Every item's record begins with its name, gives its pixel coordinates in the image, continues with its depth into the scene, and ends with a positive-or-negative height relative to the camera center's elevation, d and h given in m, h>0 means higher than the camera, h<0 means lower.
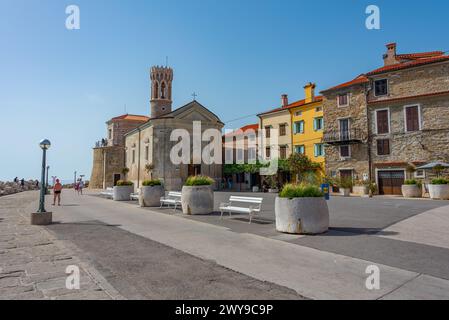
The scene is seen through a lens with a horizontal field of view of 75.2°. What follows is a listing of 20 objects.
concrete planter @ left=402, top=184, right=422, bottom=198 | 22.02 -1.24
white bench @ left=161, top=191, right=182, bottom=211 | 14.52 -1.25
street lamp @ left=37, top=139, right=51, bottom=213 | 10.99 +0.65
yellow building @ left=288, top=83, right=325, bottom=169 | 32.28 +5.70
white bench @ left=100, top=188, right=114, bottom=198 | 23.30 -1.30
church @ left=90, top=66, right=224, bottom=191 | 35.97 +4.33
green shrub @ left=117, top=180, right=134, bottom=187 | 21.80 -0.56
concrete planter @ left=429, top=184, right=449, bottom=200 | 19.31 -1.11
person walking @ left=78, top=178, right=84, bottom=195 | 31.42 -1.00
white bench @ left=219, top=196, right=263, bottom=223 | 10.17 -1.18
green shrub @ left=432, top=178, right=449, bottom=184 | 19.67 -0.44
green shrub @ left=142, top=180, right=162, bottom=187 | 16.71 -0.43
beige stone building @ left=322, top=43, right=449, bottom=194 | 23.73 +4.95
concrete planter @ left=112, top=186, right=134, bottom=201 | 21.48 -1.29
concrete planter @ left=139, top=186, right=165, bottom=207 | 16.34 -1.17
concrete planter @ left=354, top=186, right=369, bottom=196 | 25.31 -1.35
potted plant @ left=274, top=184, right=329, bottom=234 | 8.15 -1.02
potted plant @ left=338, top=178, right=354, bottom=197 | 25.73 -1.00
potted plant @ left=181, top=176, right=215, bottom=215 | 12.80 -0.91
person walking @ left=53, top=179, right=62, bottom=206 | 18.20 -0.77
